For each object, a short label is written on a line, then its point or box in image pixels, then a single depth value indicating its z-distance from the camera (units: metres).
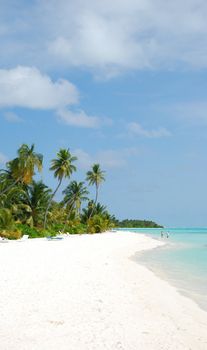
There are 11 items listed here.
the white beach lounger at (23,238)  31.35
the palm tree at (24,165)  40.19
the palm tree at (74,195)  61.09
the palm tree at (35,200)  45.06
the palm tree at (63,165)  49.99
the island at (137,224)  135.12
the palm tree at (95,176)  65.94
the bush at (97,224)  57.88
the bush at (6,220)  31.38
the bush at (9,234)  32.22
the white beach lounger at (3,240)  28.57
